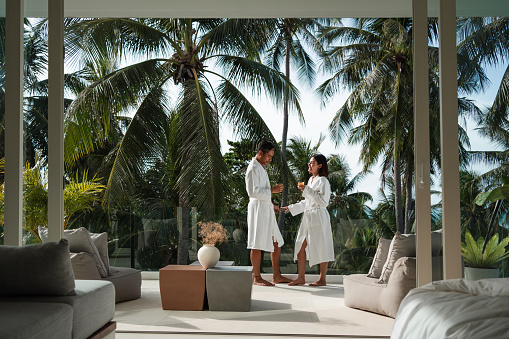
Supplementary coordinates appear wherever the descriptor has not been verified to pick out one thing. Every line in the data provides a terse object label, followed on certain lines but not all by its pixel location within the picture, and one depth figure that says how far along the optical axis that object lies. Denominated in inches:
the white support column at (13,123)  146.7
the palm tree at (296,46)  499.2
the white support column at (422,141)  141.0
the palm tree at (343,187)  497.0
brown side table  180.7
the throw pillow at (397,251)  172.3
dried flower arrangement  192.7
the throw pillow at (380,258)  184.7
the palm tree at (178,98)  282.5
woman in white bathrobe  243.9
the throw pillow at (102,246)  195.6
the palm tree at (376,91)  394.0
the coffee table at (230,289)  179.3
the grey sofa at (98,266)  180.4
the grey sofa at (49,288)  97.5
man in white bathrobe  240.5
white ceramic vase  184.7
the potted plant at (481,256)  139.2
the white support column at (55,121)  148.5
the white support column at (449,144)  139.1
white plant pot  138.8
